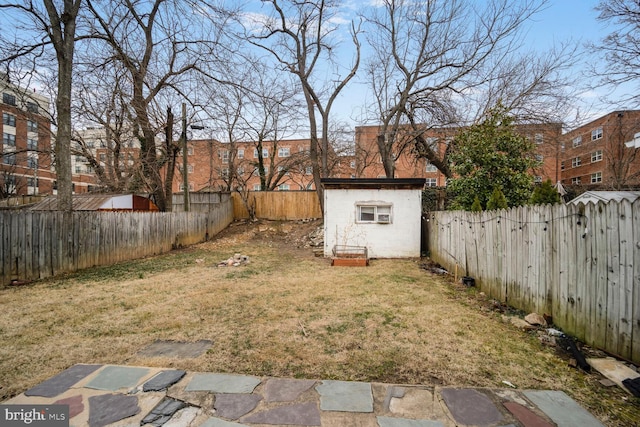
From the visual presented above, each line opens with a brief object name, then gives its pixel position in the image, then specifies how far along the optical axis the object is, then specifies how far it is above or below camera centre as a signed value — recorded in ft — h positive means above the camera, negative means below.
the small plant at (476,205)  24.66 +0.55
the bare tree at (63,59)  25.20 +13.57
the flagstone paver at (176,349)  10.38 -4.86
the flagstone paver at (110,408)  6.76 -4.60
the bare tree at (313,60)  46.14 +25.10
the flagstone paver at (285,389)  7.66 -4.72
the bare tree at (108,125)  35.27 +13.13
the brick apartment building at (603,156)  70.49 +16.02
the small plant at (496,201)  23.41 +0.86
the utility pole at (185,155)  40.47 +8.14
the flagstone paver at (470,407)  6.89 -4.79
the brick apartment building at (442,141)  44.75 +12.83
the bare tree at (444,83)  41.43 +19.70
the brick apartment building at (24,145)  36.78 +12.57
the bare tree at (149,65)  32.16 +18.22
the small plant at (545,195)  26.63 +1.49
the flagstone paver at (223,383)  8.06 -4.72
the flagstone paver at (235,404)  7.06 -4.70
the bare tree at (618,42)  32.68 +19.71
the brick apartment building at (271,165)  63.10 +12.99
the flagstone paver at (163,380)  8.05 -4.63
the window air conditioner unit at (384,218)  33.58 -0.56
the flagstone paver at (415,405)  7.09 -4.77
